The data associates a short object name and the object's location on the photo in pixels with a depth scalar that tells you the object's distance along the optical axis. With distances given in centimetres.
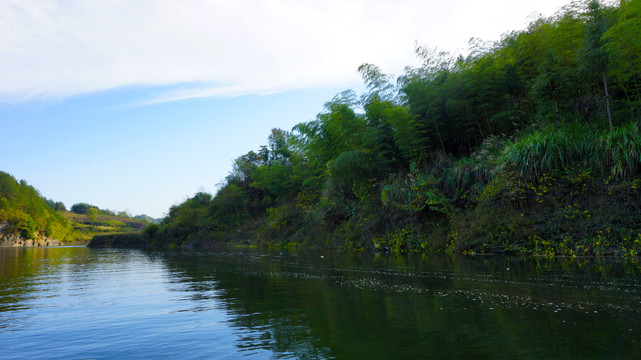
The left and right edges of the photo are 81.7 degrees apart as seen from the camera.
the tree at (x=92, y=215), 14031
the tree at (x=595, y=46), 1247
